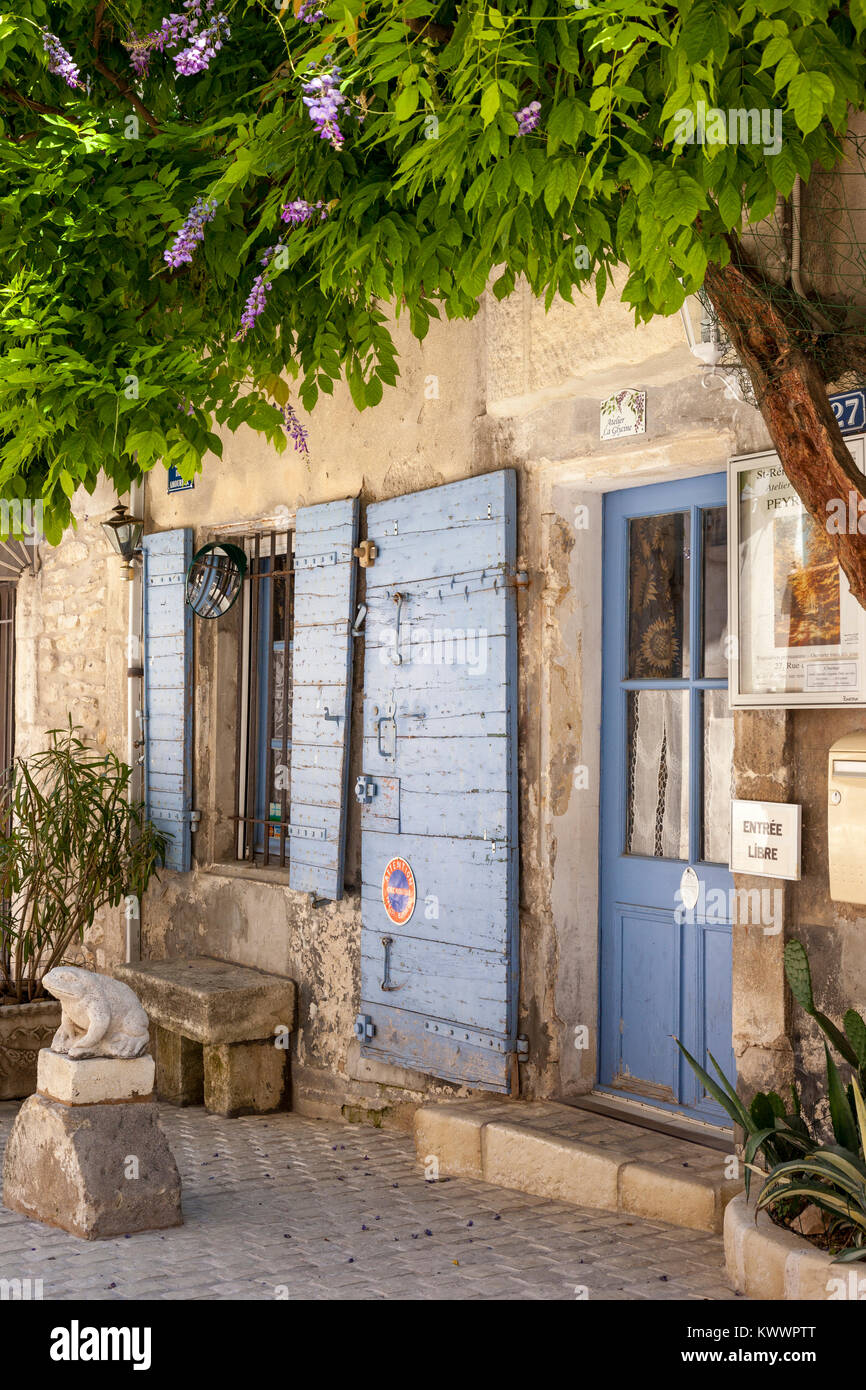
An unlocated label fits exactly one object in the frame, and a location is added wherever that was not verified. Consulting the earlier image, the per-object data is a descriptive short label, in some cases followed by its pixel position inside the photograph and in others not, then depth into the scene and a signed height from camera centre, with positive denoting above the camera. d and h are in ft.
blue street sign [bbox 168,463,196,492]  25.22 +3.93
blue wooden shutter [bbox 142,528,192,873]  24.76 +0.20
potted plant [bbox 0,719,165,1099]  22.95 -2.91
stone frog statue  15.29 -3.49
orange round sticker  19.35 -2.66
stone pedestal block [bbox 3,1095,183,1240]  15.14 -5.12
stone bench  21.01 -5.07
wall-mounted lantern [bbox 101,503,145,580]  26.21 +3.15
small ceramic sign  16.47 +3.39
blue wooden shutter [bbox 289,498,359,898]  20.84 +0.14
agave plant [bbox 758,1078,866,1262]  11.53 -4.13
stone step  14.62 -5.09
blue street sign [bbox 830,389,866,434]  13.26 +2.74
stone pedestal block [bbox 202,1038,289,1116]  21.33 -5.78
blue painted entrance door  16.42 -1.14
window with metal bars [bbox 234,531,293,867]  23.67 -0.06
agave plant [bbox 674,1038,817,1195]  12.56 -3.87
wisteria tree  9.34 +4.18
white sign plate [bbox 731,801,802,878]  13.93 -1.40
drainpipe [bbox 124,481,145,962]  26.16 -0.14
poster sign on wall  13.50 +0.94
